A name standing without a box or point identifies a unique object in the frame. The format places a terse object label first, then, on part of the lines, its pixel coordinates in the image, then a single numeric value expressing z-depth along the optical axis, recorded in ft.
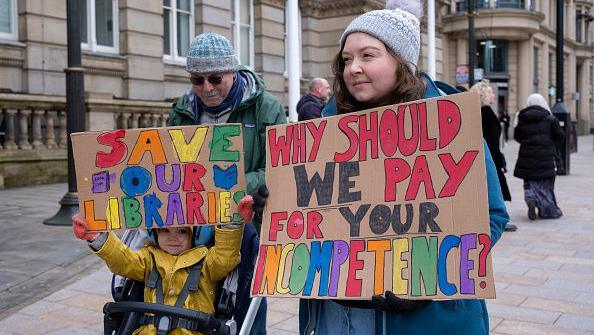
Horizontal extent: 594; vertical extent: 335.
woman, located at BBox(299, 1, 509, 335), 6.79
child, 9.08
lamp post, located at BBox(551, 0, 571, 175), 57.31
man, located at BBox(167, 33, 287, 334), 9.87
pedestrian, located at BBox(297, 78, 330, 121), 30.17
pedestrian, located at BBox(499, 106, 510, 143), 104.53
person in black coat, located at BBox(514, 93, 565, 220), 30.40
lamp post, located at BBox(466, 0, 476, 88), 65.31
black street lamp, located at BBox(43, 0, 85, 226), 28.14
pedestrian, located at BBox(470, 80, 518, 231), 25.64
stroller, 8.79
